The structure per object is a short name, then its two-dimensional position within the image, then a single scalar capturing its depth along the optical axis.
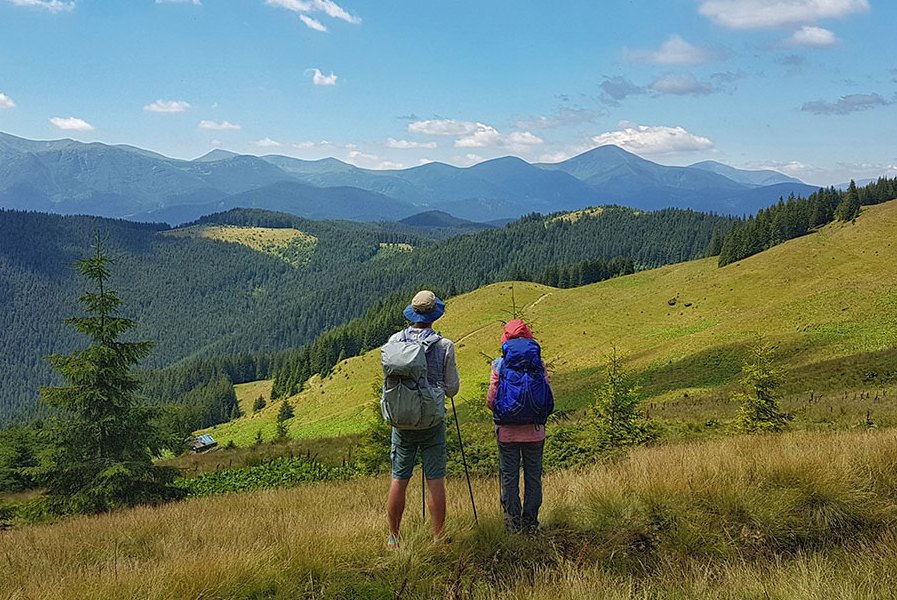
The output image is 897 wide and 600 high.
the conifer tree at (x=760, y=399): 14.98
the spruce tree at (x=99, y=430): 11.92
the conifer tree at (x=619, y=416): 13.05
